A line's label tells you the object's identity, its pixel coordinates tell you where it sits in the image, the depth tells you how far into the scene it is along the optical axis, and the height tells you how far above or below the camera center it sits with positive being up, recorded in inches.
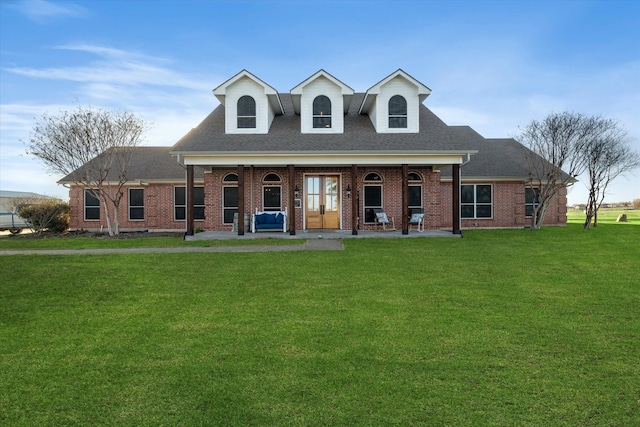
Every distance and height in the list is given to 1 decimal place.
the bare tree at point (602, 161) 871.7 +108.9
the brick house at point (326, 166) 636.1 +80.4
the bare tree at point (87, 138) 761.0 +145.3
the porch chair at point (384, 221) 700.7 -17.6
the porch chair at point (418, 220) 688.4 -15.5
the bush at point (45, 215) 813.2 -1.6
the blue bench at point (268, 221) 685.0 -15.2
